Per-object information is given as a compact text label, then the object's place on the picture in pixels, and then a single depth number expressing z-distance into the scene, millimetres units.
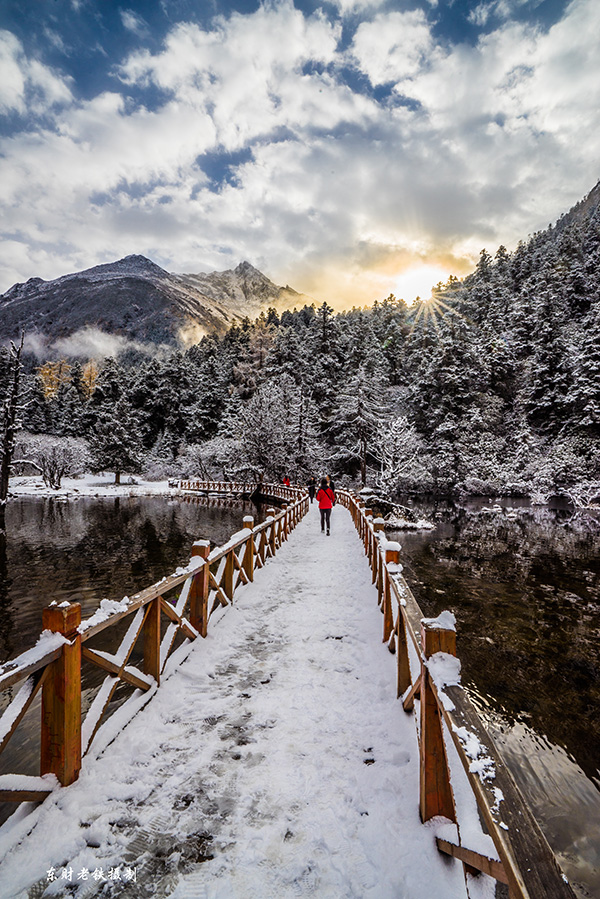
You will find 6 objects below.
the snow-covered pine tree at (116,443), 44822
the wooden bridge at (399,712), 1310
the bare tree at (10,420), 22969
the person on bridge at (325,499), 13258
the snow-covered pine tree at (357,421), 36938
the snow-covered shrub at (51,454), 38281
